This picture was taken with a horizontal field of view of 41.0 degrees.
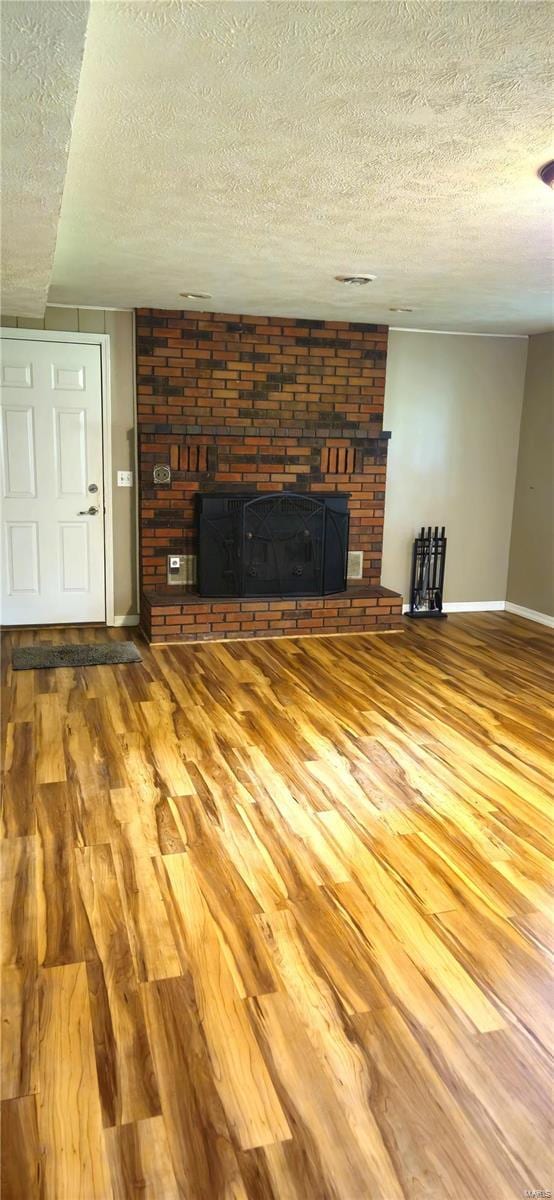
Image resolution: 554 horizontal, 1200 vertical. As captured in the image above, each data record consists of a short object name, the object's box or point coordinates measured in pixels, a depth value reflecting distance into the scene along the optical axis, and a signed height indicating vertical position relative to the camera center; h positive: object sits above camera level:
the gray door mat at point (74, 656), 4.55 -1.34
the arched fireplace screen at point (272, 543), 5.40 -0.70
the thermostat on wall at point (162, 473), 5.37 -0.21
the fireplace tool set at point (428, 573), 6.24 -1.01
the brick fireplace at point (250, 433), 5.29 +0.10
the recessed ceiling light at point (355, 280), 4.02 +0.91
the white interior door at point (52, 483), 5.12 -0.30
